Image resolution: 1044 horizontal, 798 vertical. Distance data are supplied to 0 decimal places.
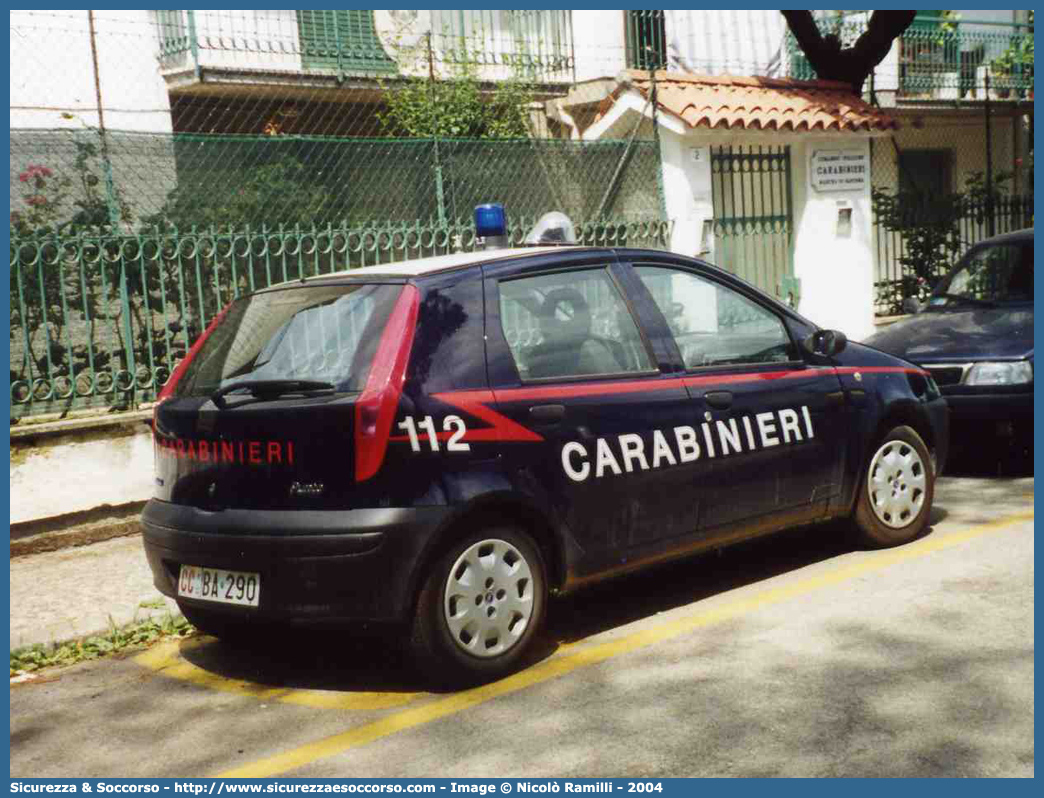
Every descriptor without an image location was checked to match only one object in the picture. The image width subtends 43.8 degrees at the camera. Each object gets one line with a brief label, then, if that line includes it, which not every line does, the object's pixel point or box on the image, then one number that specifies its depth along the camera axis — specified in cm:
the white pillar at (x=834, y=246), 1298
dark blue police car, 463
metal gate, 1224
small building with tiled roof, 1173
